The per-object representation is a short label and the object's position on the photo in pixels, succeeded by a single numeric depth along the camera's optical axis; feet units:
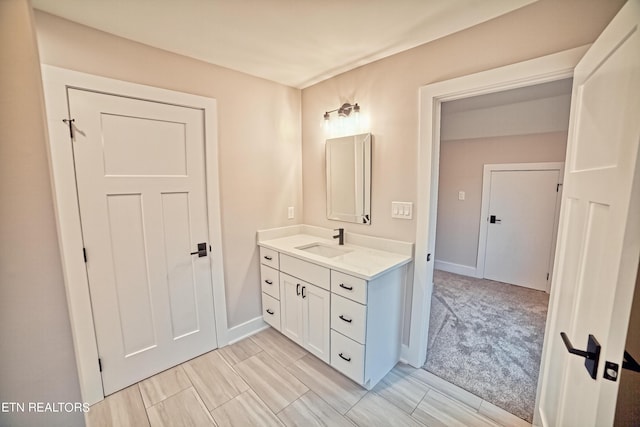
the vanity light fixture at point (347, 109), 7.26
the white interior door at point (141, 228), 5.38
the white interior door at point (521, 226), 10.98
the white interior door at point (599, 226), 2.41
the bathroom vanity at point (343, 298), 5.66
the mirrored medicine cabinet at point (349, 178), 7.27
